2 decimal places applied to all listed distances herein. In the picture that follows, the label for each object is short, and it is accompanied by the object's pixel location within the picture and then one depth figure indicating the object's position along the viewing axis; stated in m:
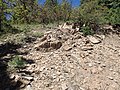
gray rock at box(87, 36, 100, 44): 3.25
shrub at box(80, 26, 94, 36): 3.40
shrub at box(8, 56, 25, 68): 2.68
